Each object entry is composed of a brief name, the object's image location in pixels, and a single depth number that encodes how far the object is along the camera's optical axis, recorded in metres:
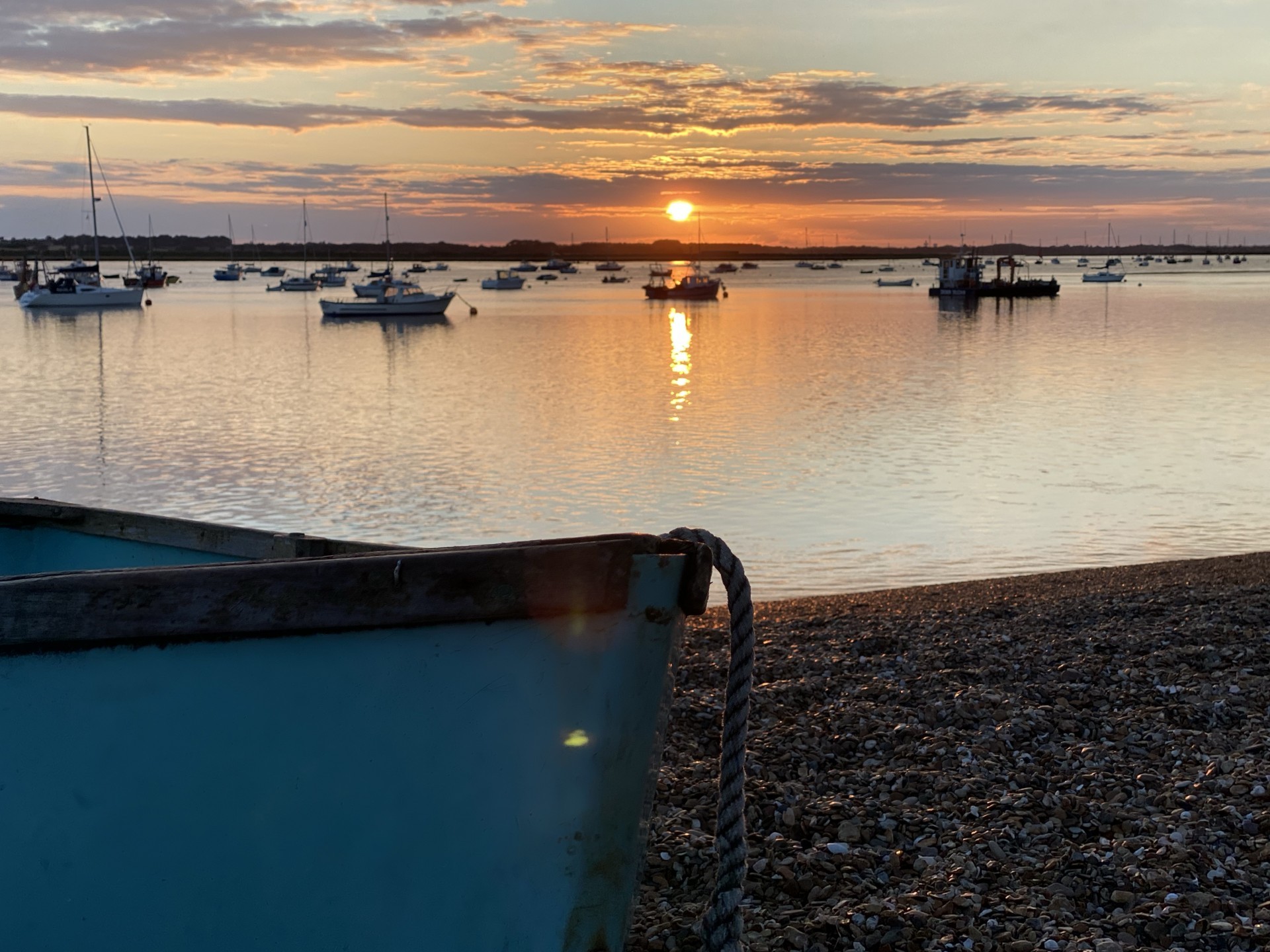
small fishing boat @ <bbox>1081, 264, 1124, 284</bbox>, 130.38
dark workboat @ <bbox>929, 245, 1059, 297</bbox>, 80.12
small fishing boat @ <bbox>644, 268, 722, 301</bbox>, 93.81
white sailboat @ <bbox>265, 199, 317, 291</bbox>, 108.50
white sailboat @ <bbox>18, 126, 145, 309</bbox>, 72.94
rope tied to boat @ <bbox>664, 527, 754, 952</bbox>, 3.37
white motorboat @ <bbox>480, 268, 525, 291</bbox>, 124.38
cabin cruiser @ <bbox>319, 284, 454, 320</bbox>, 65.38
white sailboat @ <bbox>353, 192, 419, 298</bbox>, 71.44
